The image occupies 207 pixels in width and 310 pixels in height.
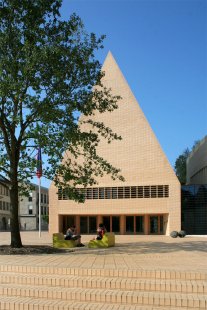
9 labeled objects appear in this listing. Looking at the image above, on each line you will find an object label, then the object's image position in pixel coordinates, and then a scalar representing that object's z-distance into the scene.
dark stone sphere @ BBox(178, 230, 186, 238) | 32.19
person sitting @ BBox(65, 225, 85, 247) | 21.25
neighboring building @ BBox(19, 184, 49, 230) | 90.97
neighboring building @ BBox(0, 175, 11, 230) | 82.64
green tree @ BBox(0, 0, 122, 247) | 14.59
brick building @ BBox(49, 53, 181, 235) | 36.72
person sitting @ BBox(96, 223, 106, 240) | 20.61
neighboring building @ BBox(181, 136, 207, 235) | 37.91
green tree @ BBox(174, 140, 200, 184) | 92.92
